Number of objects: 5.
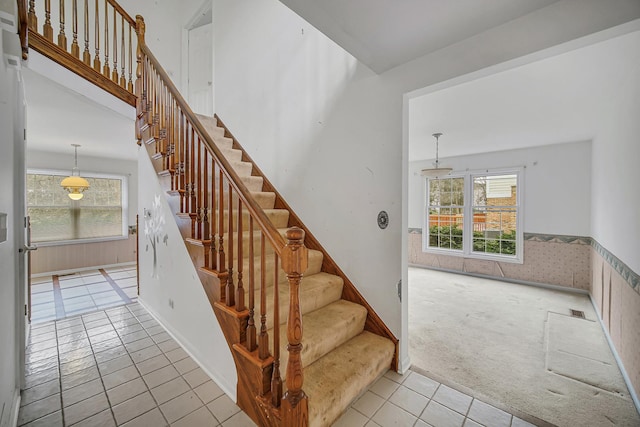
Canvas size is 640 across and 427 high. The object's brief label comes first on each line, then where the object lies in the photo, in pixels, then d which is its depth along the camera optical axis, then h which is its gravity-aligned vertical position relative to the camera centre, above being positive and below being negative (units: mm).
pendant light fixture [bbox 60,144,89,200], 4414 +429
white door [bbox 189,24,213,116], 4621 +2577
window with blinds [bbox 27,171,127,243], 5172 +4
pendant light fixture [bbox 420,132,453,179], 4190 +669
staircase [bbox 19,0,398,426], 1356 -579
